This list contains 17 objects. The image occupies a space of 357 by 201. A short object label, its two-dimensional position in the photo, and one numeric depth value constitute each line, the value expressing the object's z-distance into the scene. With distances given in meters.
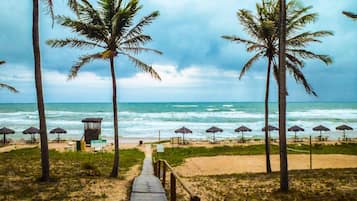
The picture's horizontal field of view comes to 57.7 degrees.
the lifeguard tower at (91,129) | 31.05
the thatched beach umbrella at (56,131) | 32.94
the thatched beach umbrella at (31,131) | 31.45
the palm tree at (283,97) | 8.84
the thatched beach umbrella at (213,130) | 34.21
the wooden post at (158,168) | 11.44
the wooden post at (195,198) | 4.23
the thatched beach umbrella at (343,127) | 34.25
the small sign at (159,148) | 16.28
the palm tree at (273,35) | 12.22
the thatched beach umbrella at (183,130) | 33.05
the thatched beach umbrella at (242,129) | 34.84
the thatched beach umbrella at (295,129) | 34.31
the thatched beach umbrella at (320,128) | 34.33
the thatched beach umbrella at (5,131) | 30.31
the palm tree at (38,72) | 9.68
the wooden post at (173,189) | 6.61
